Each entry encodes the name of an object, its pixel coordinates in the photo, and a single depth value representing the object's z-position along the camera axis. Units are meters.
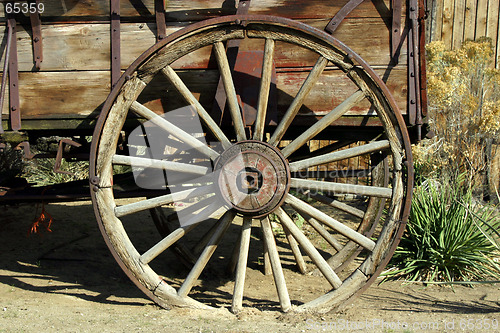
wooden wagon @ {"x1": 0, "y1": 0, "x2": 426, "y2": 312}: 2.84
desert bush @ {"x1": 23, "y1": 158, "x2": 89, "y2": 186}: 6.61
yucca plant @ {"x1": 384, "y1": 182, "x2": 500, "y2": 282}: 3.90
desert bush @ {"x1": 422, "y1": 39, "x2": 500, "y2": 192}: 5.30
